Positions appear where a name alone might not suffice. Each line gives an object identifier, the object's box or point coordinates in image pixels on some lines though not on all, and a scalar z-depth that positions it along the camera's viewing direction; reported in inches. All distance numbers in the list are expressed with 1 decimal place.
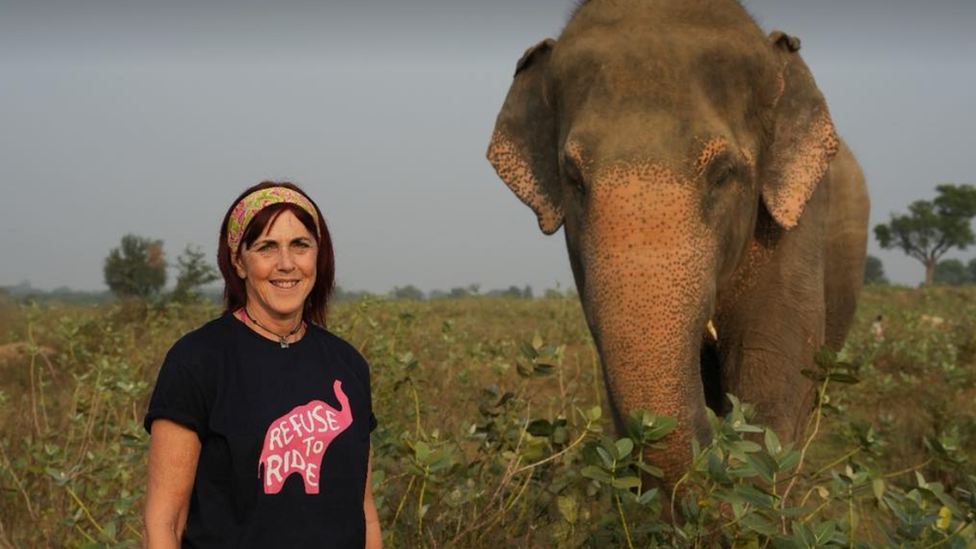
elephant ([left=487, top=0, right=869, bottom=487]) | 118.5
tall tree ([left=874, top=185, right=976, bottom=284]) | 2084.2
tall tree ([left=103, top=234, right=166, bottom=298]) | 1819.6
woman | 72.7
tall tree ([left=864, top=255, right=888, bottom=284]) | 3041.3
